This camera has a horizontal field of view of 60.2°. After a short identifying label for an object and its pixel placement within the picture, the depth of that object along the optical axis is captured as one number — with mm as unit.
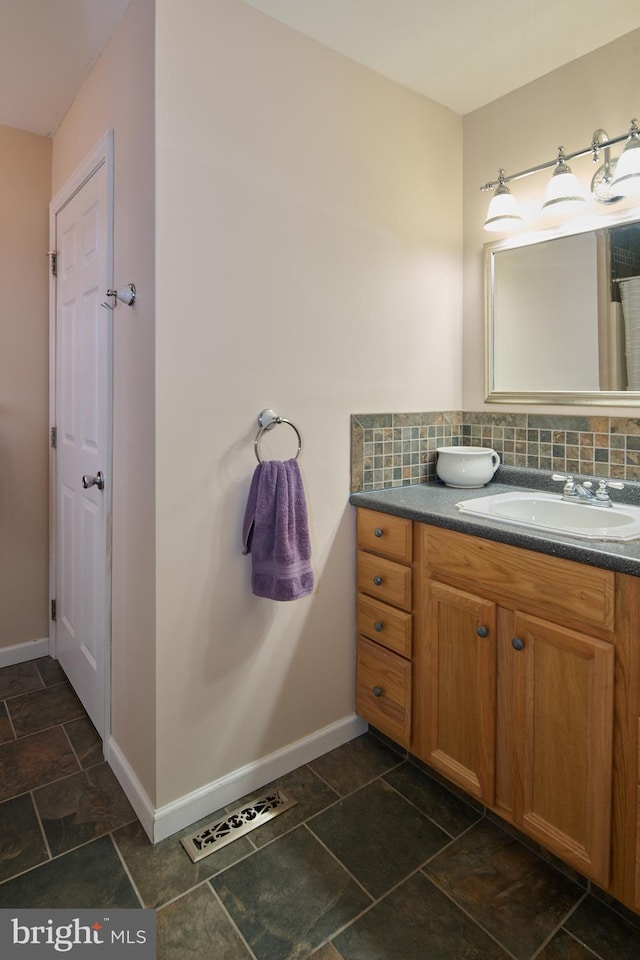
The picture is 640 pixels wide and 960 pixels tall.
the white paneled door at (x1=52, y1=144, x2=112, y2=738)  1828
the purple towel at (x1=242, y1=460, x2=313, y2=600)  1579
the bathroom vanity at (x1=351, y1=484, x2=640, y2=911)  1216
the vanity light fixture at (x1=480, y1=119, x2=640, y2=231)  1613
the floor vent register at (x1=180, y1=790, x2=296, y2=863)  1503
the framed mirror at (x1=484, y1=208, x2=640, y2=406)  1734
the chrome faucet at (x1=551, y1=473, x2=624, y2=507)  1683
